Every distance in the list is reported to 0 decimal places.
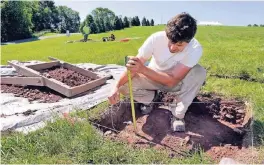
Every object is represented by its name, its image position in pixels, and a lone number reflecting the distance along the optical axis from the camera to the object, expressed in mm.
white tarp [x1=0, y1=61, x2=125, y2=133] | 2215
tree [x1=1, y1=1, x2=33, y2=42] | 21346
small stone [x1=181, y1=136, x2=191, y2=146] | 1900
